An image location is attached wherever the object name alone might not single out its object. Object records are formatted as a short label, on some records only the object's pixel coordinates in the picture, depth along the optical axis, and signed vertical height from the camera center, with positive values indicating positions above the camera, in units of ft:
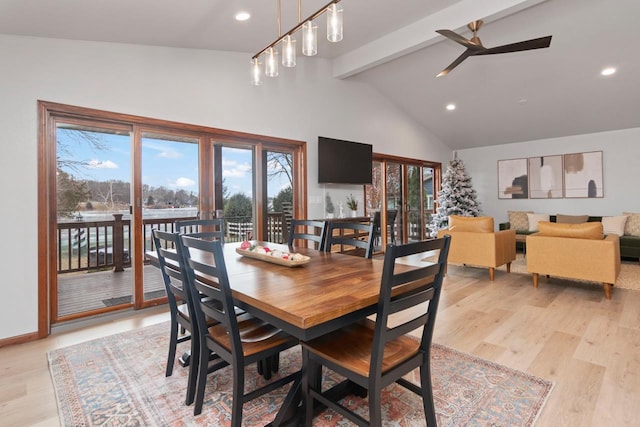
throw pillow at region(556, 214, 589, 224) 20.97 -0.64
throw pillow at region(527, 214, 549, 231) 22.65 -0.70
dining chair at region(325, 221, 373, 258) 7.78 -0.71
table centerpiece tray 6.37 -0.93
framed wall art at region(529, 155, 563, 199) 23.38 +2.28
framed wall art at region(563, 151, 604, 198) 21.82 +2.25
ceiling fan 10.92 +5.63
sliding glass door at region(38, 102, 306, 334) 9.82 +0.69
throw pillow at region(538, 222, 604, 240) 12.35 -0.84
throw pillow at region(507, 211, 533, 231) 23.41 -0.79
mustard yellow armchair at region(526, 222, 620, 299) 11.86 -1.70
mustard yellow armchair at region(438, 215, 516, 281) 14.69 -1.54
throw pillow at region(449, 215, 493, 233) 15.03 -0.65
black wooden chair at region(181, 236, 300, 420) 4.84 -2.06
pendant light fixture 6.55 +3.80
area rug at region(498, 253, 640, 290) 13.87 -3.16
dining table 3.96 -1.13
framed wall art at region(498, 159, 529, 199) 24.80 +2.31
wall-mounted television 16.87 +2.71
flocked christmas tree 24.56 +0.98
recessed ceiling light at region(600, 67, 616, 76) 16.02 +6.69
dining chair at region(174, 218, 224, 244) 9.18 -0.55
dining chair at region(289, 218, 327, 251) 8.79 -0.65
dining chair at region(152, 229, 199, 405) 5.90 -1.99
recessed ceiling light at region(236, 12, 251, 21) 10.41 +6.31
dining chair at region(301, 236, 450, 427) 4.27 -2.06
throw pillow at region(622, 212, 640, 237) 19.02 -1.06
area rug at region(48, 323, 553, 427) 5.68 -3.50
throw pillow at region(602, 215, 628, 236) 19.37 -0.98
